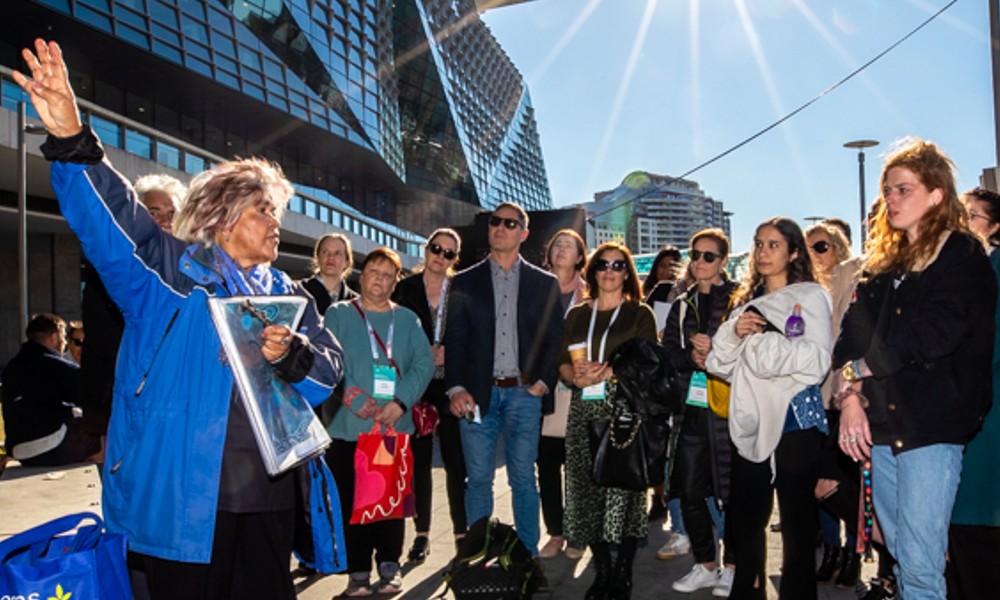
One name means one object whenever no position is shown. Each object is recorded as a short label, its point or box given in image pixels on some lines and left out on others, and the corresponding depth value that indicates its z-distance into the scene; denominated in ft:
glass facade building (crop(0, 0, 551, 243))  83.56
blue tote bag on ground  7.16
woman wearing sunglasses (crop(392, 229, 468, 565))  17.81
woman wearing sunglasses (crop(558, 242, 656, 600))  14.39
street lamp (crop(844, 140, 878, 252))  75.97
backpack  13.75
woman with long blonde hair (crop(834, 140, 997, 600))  9.36
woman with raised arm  7.58
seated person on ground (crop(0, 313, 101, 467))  23.68
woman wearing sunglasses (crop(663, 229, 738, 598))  14.44
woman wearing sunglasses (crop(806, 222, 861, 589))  13.26
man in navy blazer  16.16
